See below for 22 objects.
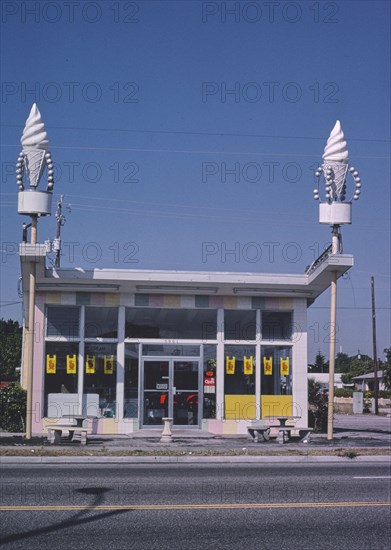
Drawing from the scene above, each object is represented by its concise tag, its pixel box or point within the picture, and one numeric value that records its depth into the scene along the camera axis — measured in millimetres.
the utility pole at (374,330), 53081
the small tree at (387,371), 72438
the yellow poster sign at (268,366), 25352
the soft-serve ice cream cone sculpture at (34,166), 22328
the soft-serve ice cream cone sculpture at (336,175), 23453
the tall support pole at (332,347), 23078
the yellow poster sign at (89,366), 24688
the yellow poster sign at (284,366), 25484
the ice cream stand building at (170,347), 24484
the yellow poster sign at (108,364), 24750
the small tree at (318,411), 25812
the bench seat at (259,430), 22875
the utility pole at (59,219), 35469
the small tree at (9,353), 74188
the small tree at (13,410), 24125
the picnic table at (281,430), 22531
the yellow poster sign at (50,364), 24547
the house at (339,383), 108038
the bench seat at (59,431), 21427
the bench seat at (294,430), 22453
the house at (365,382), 90625
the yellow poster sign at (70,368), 24625
